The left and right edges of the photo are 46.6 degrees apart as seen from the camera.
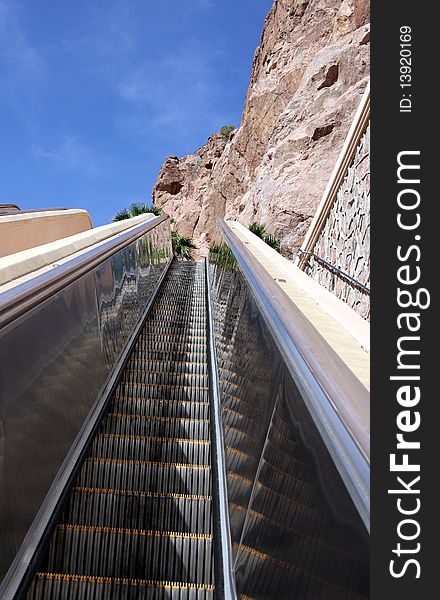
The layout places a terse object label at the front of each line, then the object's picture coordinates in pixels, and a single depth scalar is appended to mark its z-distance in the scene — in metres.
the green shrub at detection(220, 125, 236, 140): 43.22
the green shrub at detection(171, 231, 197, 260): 23.16
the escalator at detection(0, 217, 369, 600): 1.16
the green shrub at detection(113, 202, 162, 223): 21.84
